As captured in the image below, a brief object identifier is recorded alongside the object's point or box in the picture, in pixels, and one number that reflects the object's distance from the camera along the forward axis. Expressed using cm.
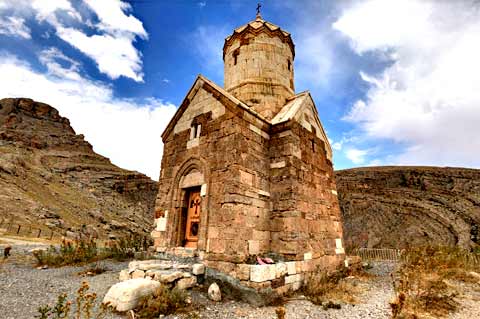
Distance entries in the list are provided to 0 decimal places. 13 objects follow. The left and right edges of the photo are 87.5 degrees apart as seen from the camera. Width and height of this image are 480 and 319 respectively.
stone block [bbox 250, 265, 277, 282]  495
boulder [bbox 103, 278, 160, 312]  408
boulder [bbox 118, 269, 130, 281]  531
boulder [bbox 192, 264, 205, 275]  557
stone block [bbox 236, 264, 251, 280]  504
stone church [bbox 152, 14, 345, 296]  580
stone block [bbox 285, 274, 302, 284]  554
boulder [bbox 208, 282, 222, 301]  501
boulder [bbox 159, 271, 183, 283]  495
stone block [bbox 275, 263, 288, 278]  535
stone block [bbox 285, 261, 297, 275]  565
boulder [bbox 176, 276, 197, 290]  511
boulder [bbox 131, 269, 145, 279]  502
